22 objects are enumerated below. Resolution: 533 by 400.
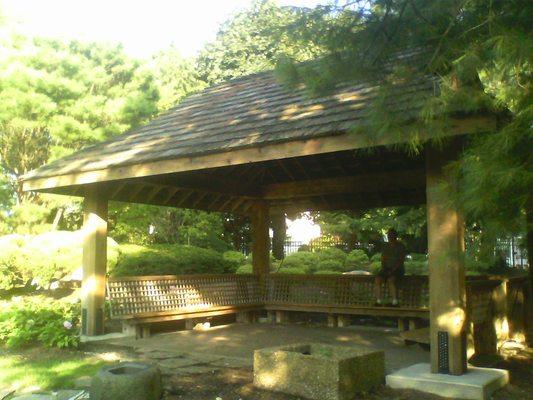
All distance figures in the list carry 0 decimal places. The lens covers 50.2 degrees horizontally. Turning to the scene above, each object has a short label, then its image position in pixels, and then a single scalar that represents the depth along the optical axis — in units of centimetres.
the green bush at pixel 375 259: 2072
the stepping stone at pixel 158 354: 791
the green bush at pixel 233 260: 1674
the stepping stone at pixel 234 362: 728
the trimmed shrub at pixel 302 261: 1792
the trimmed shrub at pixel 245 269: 1656
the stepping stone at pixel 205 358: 762
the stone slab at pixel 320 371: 546
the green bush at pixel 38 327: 868
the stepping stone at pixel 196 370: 687
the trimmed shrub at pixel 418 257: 2193
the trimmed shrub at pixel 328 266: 1809
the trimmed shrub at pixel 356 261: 2041
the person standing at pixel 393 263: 1067
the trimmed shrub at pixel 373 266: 1760
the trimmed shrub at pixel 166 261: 1348
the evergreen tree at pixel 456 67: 385
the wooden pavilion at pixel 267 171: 630
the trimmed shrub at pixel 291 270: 1714
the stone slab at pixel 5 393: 574
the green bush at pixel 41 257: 1455
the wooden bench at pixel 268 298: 973
